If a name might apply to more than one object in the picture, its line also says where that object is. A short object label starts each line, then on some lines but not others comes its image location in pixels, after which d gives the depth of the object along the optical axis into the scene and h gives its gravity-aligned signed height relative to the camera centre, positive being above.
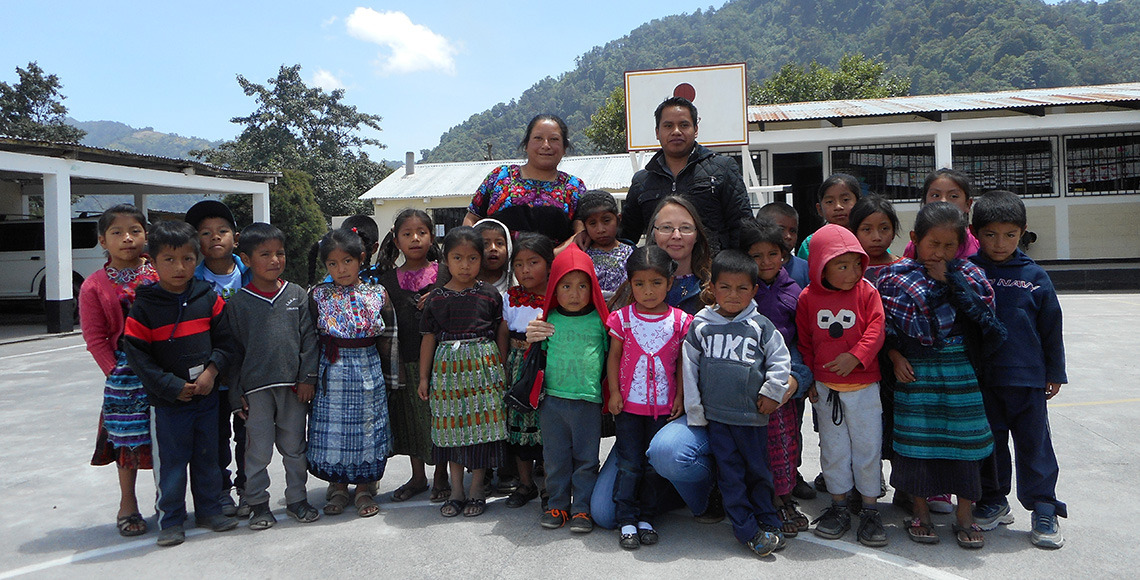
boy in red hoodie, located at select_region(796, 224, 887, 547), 3.17 -0.38
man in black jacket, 3.83 +0.59
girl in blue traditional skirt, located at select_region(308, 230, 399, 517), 3.67 -0.45
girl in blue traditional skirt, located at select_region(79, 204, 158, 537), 3.43 -0.24
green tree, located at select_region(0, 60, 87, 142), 30.31 +8.42
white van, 13.98 +0.86
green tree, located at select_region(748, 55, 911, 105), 33.06 +9.45
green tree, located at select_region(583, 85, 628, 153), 33.62 +7.81
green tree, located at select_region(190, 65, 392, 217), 31.22 +8.11
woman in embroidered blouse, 4.05 +0.56
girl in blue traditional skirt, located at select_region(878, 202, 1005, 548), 3.11 -0.37
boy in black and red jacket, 3.31 -0.30
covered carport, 12.02 +2.39
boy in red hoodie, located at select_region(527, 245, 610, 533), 3.42 -0.44
